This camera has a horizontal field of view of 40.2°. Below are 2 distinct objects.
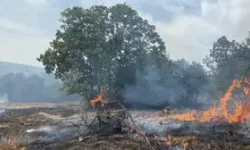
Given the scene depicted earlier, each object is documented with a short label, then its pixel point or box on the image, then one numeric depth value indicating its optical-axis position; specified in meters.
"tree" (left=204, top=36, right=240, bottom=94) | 49.57
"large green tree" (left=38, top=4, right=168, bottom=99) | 38.44
